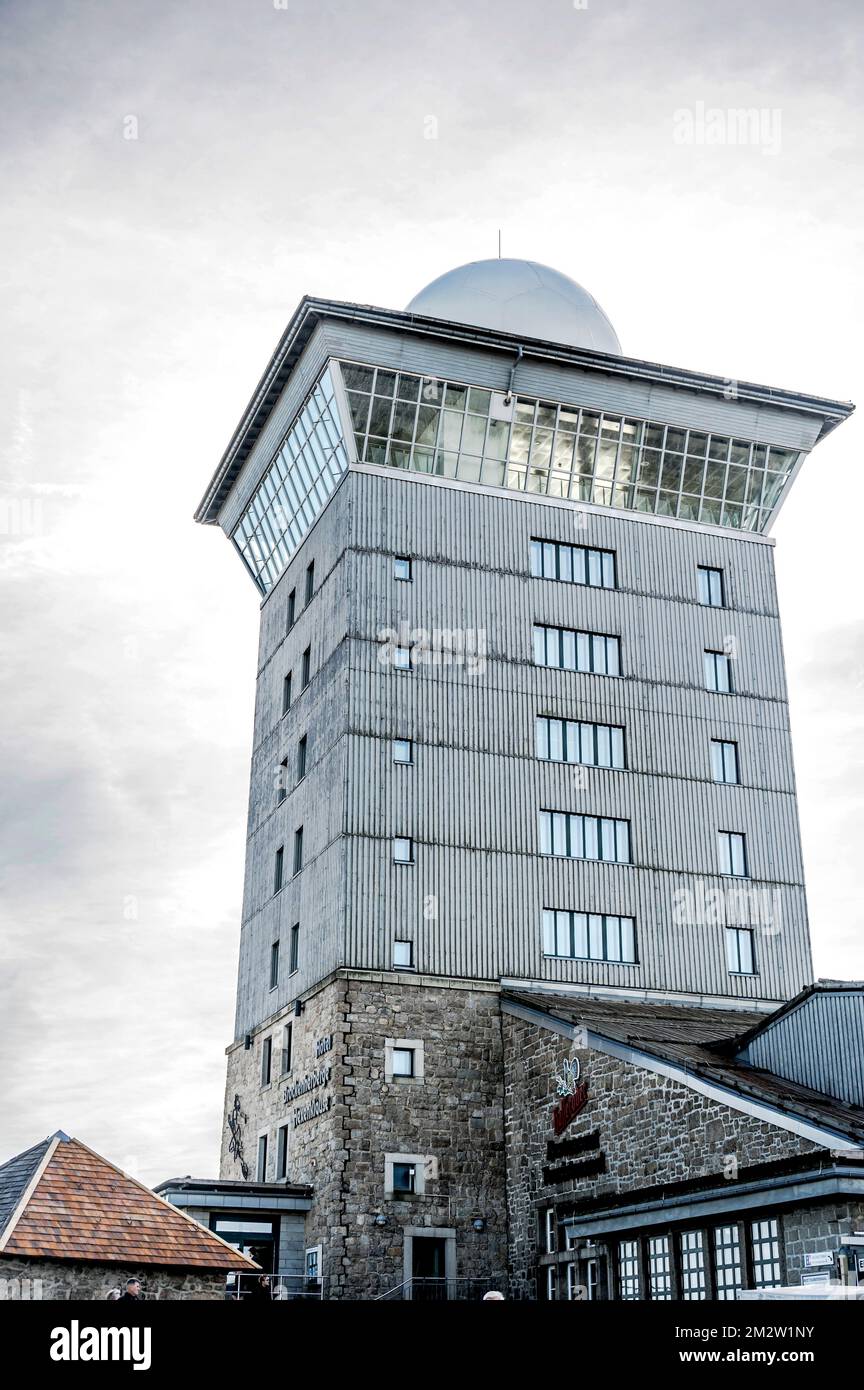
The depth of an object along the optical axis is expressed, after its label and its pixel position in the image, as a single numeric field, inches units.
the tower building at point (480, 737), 1572.3
